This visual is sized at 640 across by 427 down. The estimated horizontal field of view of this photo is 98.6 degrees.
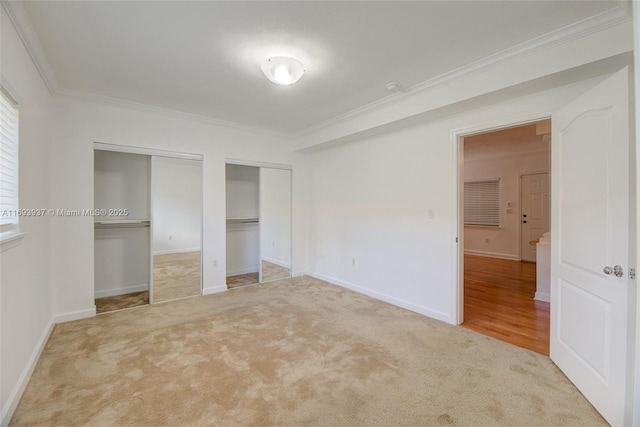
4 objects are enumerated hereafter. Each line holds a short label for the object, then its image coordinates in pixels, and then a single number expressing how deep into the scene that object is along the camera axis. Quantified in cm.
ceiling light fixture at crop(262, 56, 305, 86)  232
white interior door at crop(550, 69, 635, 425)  164
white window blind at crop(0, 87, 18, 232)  178
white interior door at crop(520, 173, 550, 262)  635
